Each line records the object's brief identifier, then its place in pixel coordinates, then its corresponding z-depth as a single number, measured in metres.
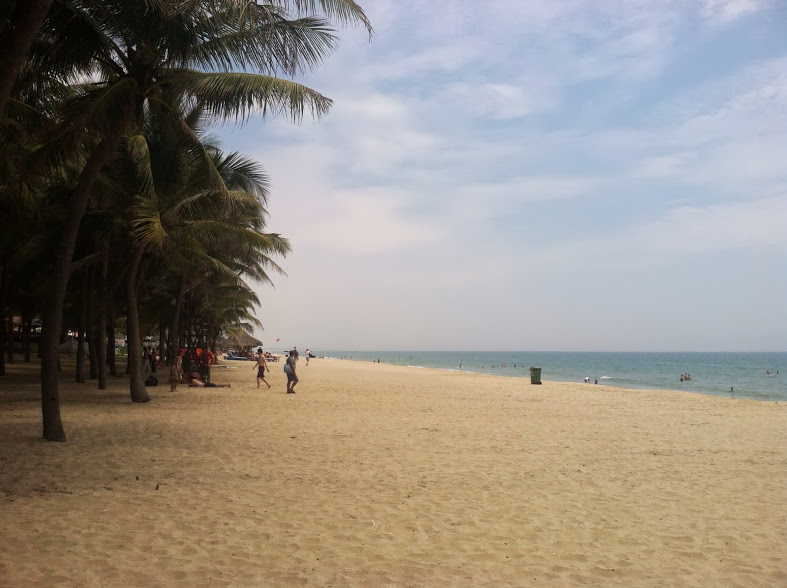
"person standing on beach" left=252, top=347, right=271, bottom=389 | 20.47
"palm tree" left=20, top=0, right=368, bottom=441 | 7.30
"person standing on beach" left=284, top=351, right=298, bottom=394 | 18.28
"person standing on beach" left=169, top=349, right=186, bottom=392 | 16.92
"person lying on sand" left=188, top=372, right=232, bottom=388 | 19.69
